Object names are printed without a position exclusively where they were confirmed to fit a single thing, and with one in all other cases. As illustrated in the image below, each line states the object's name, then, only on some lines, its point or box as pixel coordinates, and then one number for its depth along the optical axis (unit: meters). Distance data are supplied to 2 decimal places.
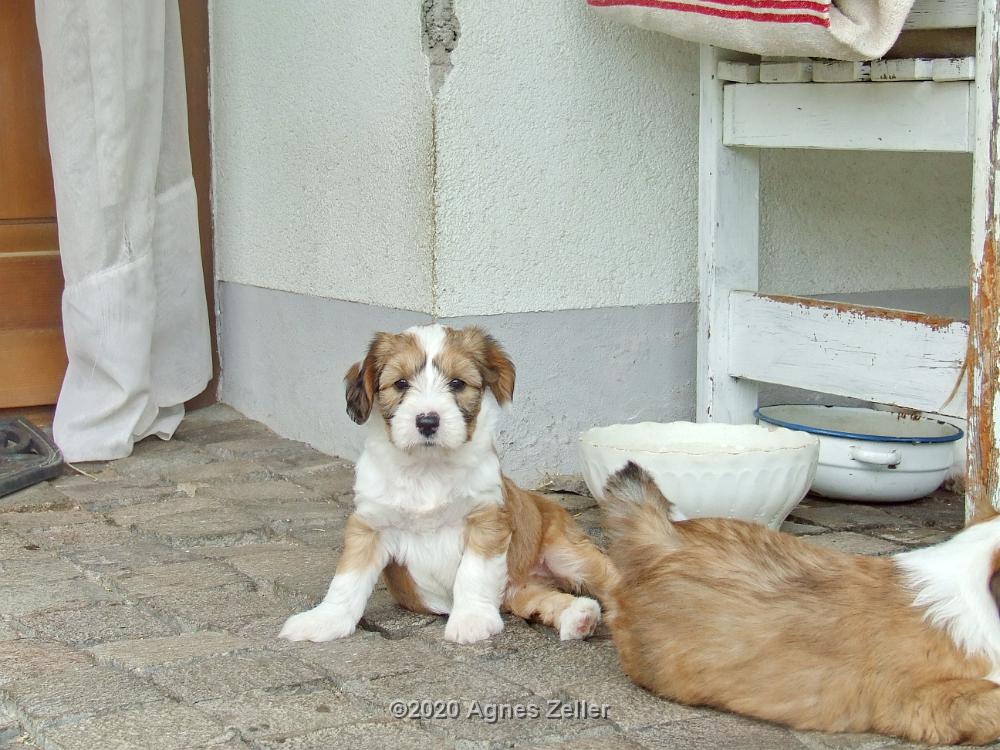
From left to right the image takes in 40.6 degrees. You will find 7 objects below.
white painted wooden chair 3.73
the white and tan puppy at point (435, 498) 3.31
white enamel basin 4.49
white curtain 4.99
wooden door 5.36
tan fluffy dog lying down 2.62
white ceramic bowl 4.00
